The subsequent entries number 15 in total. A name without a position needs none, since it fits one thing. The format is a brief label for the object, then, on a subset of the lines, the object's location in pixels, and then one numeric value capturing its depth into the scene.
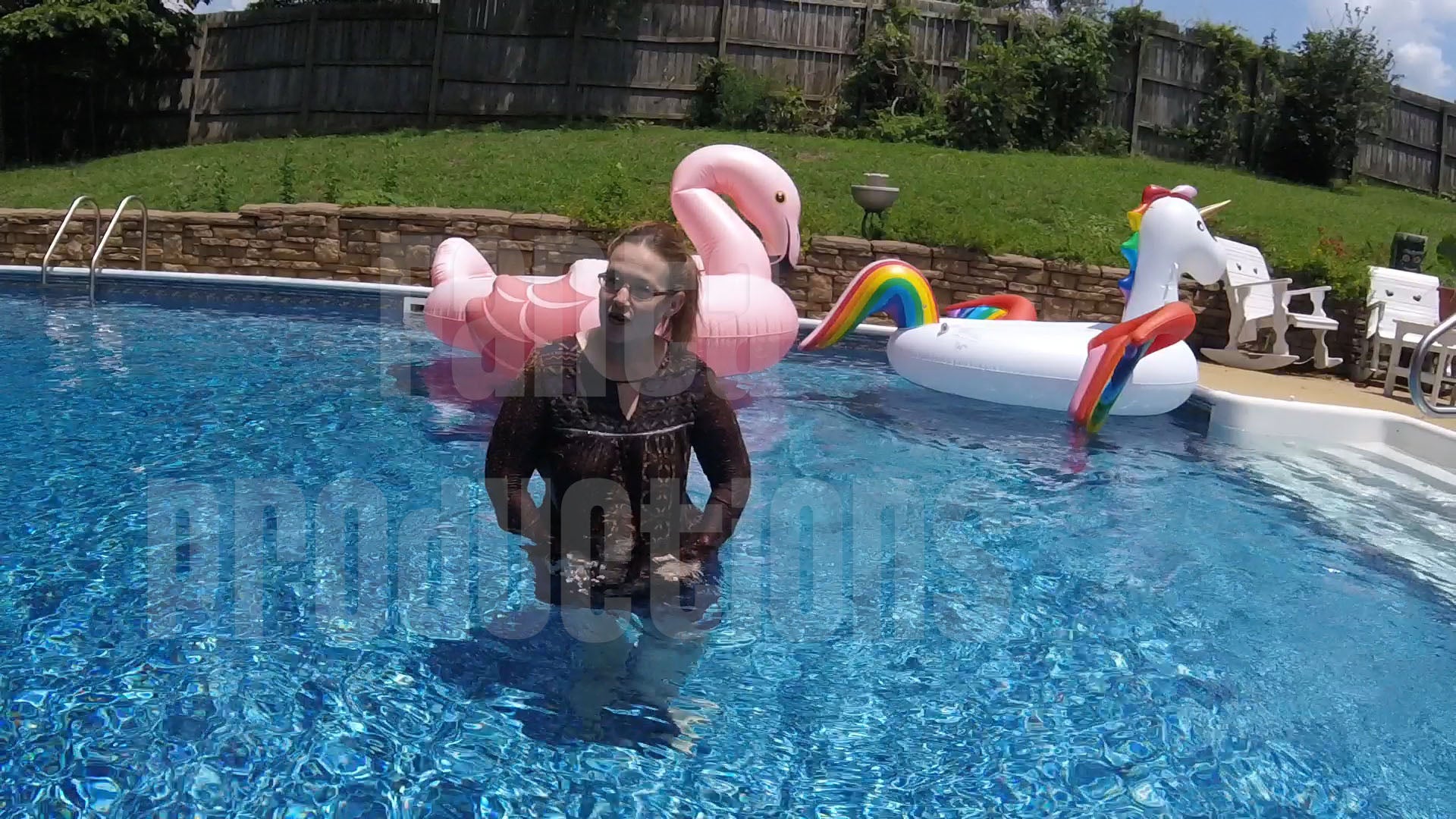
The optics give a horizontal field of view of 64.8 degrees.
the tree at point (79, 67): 16.36
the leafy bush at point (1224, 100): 16.09
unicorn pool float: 6.46
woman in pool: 2.54
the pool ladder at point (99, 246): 8.58
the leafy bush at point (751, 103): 15.30
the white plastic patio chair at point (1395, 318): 7.92
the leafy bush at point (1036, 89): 15.03
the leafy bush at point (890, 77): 15.56
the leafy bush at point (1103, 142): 15.55
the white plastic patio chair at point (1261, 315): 8.35
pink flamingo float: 5.86
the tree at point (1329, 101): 15.73
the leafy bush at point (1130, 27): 15.76
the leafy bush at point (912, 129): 15.18
